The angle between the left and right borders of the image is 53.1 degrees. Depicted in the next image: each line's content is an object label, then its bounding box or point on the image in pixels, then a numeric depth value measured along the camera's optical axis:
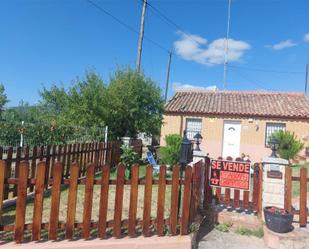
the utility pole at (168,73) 38.20
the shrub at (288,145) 15.02
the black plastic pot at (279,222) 4.73
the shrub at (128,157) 9.34
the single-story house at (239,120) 17.16
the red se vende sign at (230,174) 5.62
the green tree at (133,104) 13.45
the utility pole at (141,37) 18.77
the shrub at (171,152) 12.16
